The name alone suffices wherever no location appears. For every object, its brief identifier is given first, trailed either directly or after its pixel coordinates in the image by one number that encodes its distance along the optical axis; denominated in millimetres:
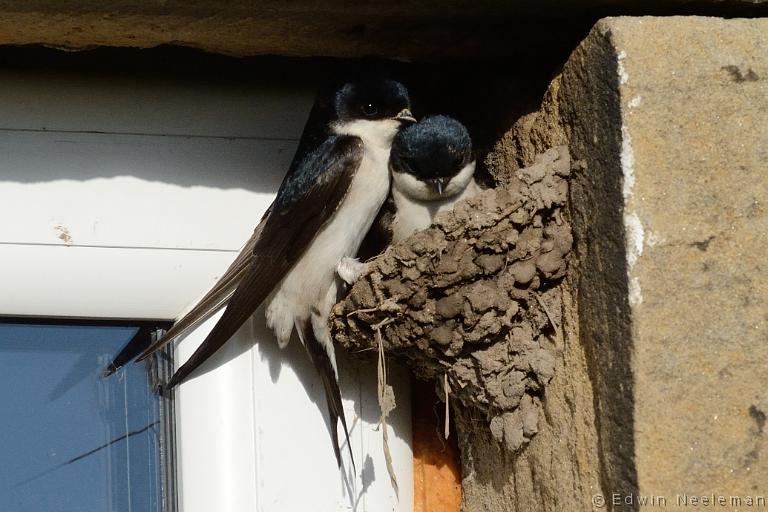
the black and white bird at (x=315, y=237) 5242
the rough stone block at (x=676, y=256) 3965
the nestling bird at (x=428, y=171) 5949
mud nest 4719
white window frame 5176
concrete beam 4371
